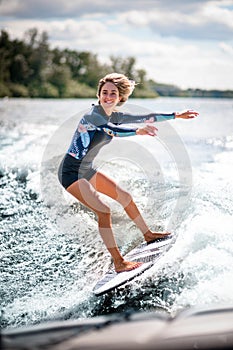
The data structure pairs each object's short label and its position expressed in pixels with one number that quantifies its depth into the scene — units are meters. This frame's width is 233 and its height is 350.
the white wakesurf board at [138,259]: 3.81
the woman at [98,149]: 4.06
